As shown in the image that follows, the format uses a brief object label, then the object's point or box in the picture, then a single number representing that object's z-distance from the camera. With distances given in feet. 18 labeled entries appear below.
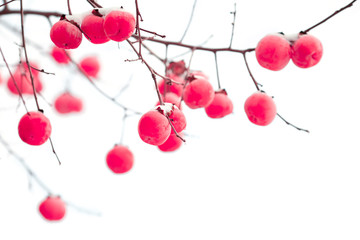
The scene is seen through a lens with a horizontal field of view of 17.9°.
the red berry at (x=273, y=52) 5.98
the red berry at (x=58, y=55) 7.30
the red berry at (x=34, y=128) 5.92
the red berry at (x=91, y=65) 7.71
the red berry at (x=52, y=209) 7.37
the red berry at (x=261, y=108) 6.12
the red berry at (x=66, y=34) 5.74
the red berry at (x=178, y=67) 6.74
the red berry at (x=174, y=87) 6.62
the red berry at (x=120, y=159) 6.81
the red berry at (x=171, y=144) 6.13
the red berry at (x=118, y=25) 5.62
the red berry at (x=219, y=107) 6.40
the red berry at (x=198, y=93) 6.14
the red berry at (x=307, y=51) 5.94
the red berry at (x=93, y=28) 5.74
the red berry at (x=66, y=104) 7.78
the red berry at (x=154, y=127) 5.70
